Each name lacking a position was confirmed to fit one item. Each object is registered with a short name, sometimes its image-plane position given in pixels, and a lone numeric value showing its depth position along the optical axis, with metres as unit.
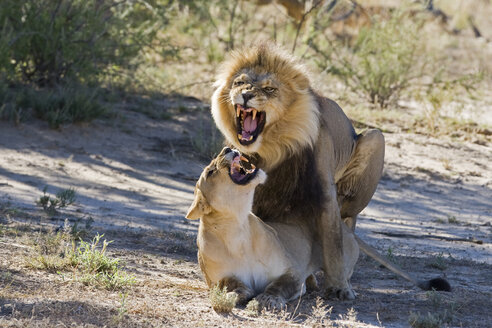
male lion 11.50
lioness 10.59
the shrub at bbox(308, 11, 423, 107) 27.91
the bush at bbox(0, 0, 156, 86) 23.69
